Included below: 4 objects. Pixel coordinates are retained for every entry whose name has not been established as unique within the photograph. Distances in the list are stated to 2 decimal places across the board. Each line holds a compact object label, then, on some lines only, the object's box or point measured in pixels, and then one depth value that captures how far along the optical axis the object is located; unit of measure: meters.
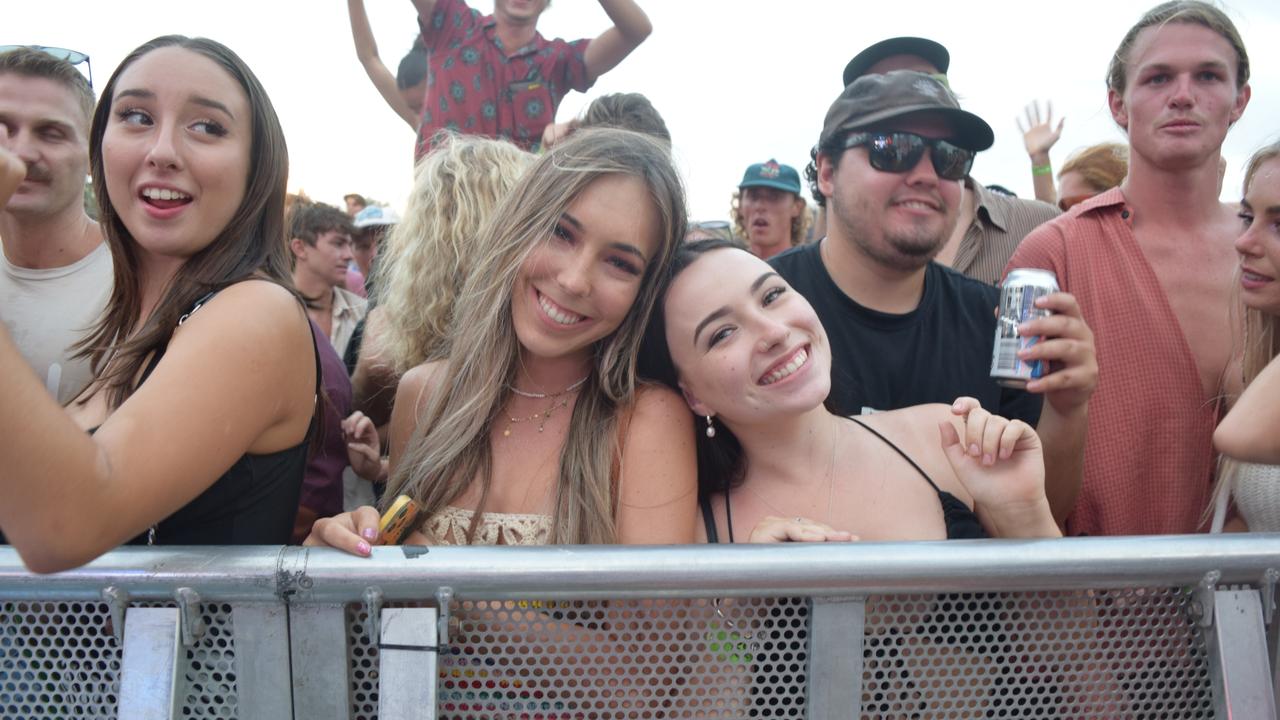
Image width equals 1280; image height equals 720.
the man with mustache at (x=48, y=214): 2.51
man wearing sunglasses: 2.51
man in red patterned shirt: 3.98
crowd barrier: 1.32
